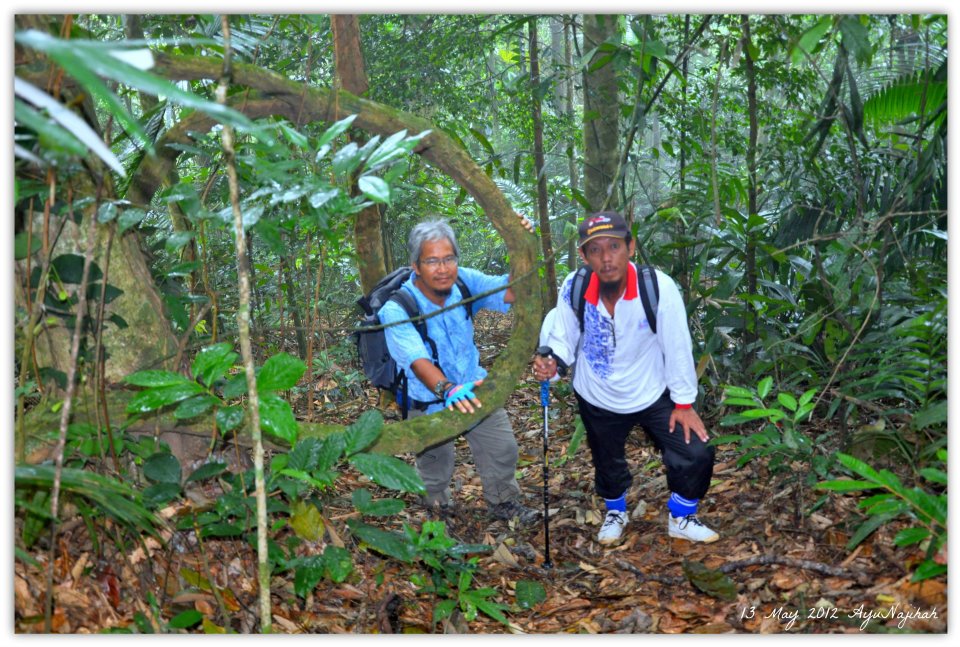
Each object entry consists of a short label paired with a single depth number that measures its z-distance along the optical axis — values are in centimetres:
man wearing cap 383
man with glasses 404
